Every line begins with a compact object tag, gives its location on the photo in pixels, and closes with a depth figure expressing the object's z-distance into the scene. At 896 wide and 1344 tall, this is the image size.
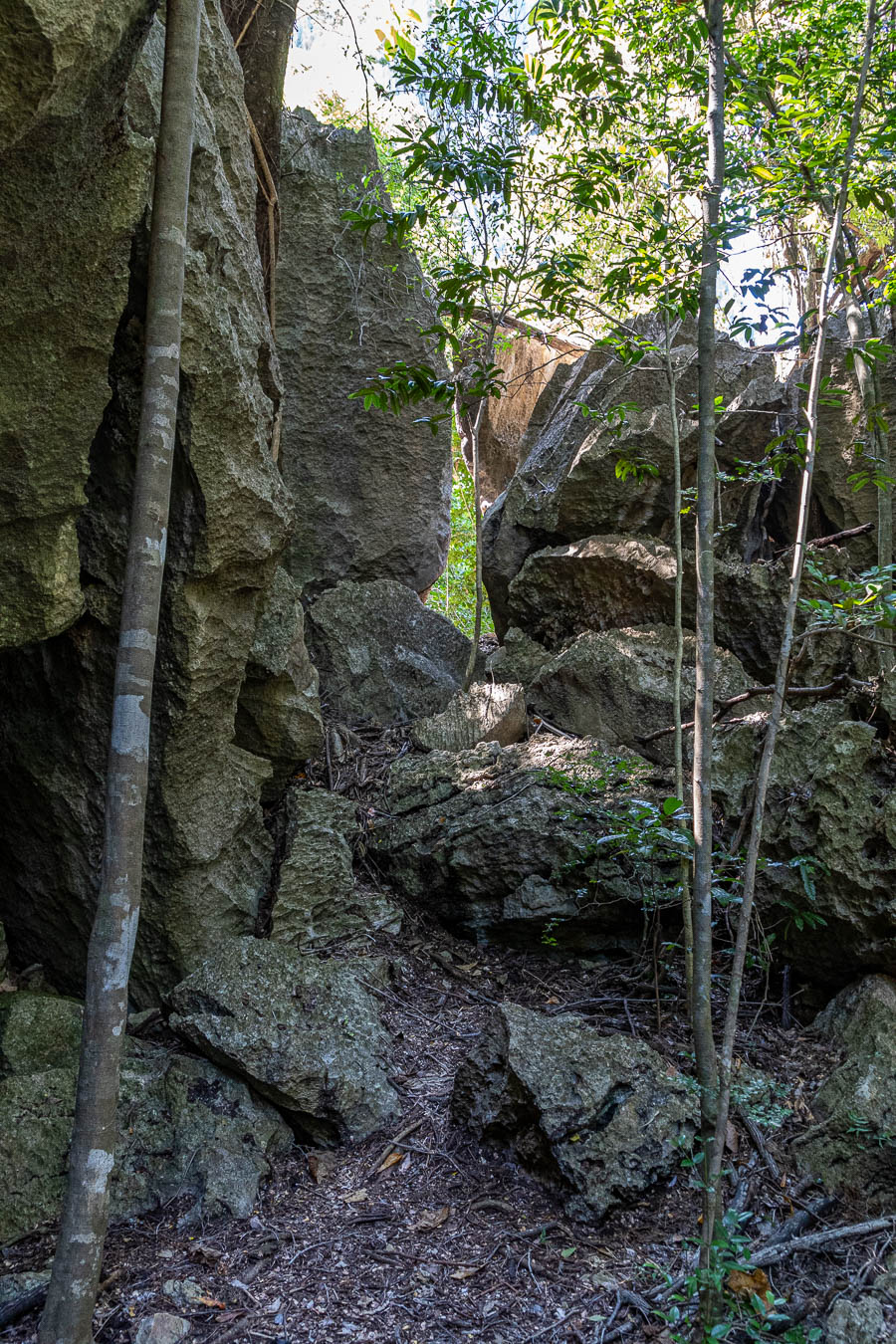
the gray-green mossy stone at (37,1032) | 3.46
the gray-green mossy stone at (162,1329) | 2.46
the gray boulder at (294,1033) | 3.37
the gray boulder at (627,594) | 6.00
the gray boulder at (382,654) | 6.41
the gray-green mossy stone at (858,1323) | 2.18
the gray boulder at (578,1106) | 2.93
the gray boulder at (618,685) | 5.47
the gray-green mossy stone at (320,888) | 4.51
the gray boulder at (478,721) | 5.60
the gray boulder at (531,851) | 4.30
